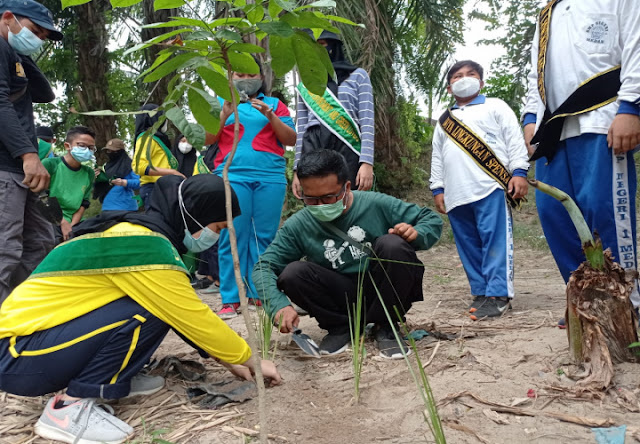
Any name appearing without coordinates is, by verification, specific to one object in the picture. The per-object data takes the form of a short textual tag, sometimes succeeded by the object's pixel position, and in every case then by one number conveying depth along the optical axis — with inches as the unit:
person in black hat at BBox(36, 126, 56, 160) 239.8
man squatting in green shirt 98.8
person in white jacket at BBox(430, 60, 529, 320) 125.9
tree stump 72.3
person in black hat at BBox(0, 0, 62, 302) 108.3
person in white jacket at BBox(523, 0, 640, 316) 84.6
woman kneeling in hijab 73.5
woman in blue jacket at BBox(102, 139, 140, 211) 211.9
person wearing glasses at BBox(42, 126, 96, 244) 194.1
